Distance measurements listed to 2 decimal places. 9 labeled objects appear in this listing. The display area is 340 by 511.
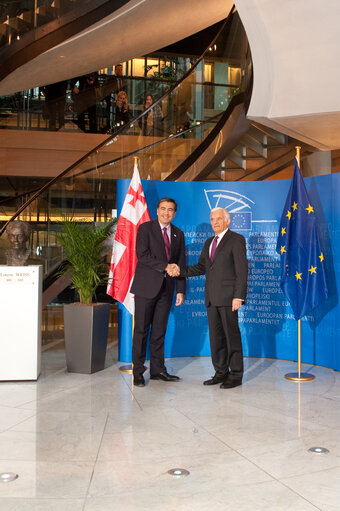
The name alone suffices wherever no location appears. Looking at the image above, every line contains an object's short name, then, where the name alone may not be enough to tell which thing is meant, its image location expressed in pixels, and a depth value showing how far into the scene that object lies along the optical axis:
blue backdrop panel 6.77
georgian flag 6.41
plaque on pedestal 5.68
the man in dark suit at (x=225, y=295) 5.60
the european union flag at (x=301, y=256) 6.14
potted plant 6.14
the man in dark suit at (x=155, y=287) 5.78
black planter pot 6.13
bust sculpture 5.87
